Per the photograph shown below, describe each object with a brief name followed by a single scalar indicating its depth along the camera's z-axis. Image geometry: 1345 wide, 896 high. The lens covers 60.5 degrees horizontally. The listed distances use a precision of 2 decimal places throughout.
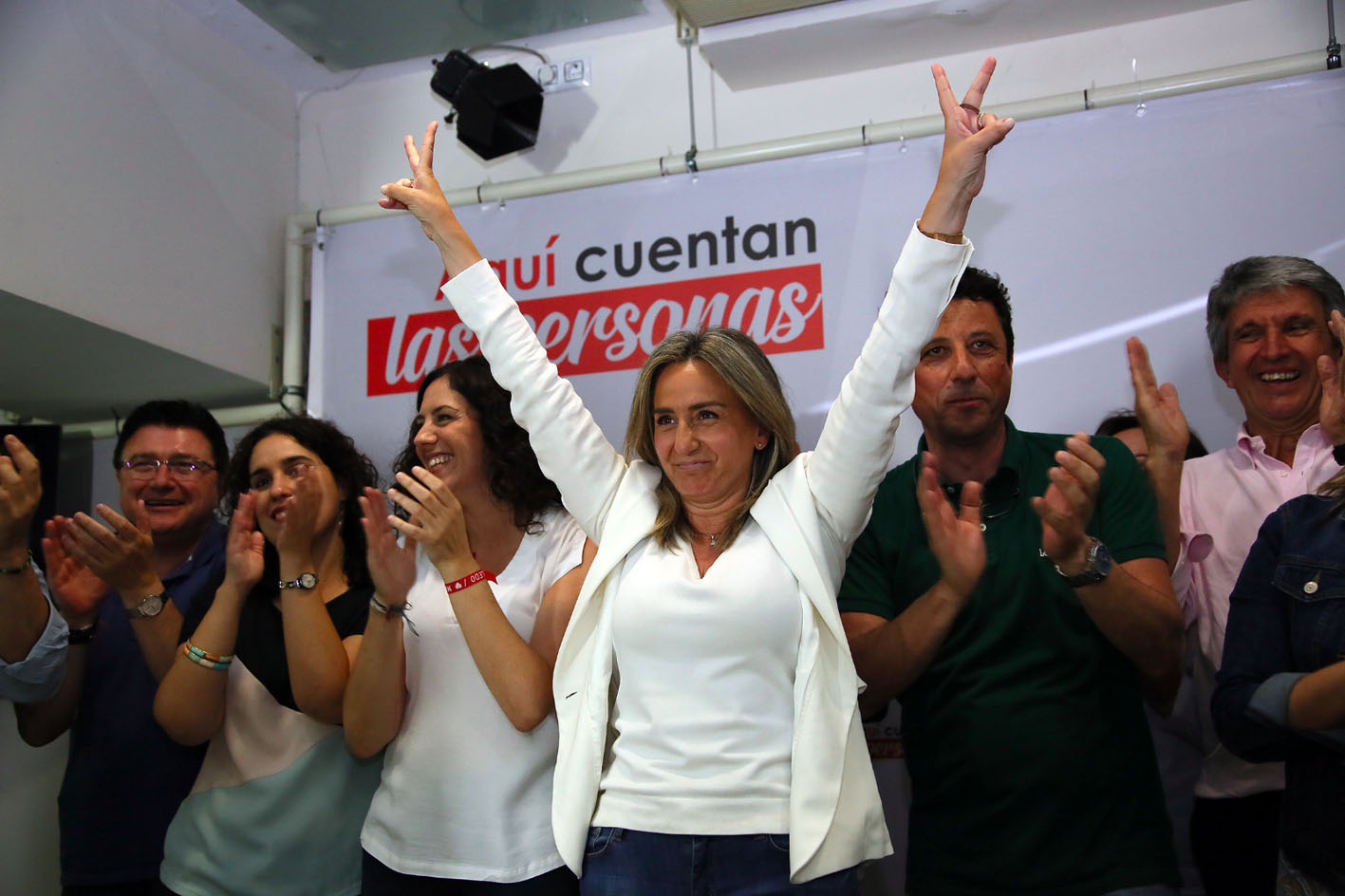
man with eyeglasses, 2.46
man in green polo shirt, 1.91
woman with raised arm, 1.74
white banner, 2.88
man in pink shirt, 2.21
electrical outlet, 3.66
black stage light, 3.36
